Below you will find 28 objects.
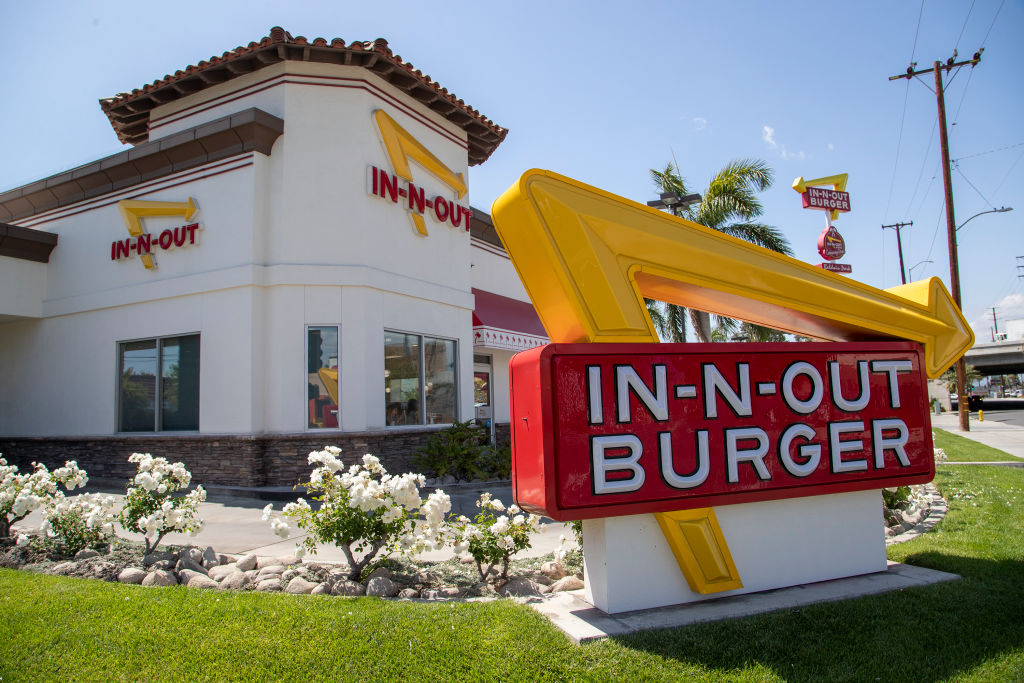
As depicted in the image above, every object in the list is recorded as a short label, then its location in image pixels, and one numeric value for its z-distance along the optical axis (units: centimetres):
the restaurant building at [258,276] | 1101
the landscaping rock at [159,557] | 589
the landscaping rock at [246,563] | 580
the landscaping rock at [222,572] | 555
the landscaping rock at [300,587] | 512
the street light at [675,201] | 1486
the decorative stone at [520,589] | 518
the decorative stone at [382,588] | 502
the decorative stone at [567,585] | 533
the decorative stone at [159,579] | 536
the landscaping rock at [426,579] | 540
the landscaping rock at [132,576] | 548
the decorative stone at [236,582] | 528
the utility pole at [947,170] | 2117
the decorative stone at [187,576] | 545
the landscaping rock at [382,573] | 529
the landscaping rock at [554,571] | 573
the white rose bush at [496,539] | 540
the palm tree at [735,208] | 1708
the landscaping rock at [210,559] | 593
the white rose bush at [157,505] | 584
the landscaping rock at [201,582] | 532
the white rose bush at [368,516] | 516
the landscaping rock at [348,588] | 504
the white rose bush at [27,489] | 620
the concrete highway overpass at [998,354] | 5412
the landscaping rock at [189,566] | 571
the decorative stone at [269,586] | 524
